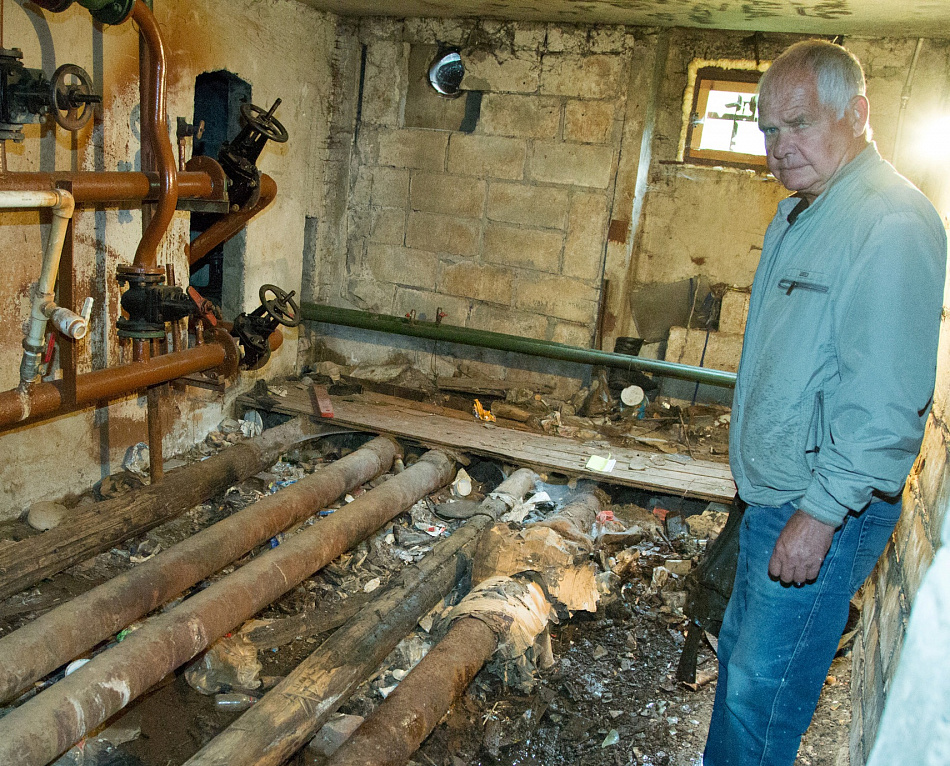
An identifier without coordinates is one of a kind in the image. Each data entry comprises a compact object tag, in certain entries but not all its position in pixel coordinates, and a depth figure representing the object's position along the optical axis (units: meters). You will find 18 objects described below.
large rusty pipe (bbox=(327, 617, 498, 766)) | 2.20
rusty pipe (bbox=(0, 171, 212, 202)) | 2.78
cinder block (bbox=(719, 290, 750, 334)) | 5.54
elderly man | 1.67
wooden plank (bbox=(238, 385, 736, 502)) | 4.50
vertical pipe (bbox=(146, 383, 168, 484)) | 3.75
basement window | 5.33
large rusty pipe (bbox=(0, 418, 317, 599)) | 3.07
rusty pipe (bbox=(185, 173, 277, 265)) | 4.12
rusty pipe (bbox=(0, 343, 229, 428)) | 2.95
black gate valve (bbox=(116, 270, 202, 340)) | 3.33
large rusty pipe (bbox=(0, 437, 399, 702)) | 2.33
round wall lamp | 5.67
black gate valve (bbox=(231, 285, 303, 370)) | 4.09
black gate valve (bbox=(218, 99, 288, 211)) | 3.81
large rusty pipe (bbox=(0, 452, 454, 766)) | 2.05
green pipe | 5.17
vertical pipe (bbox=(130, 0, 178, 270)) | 3.29
